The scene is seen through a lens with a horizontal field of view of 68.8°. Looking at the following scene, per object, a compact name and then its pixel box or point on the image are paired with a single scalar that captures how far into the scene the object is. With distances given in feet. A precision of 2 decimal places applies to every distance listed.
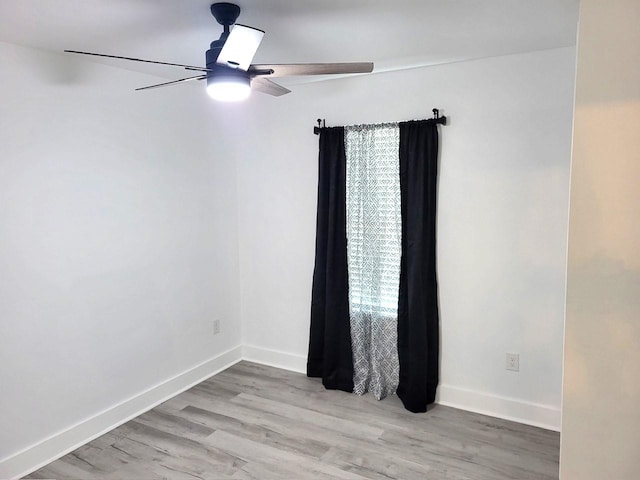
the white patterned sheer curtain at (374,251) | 11.32
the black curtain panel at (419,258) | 10.71
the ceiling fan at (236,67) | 6.44
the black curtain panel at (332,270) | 11.84
